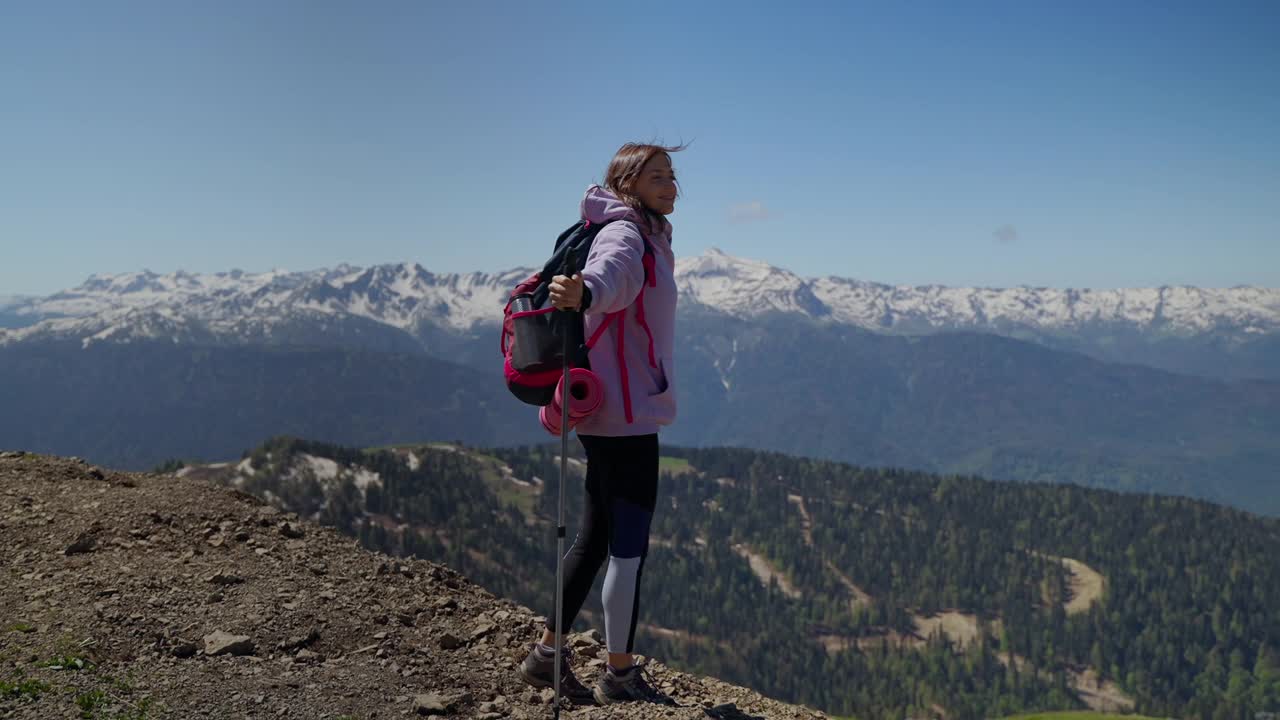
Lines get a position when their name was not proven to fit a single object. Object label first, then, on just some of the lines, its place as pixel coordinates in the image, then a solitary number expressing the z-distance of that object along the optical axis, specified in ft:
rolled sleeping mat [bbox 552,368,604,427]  22.15
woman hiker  22.44
